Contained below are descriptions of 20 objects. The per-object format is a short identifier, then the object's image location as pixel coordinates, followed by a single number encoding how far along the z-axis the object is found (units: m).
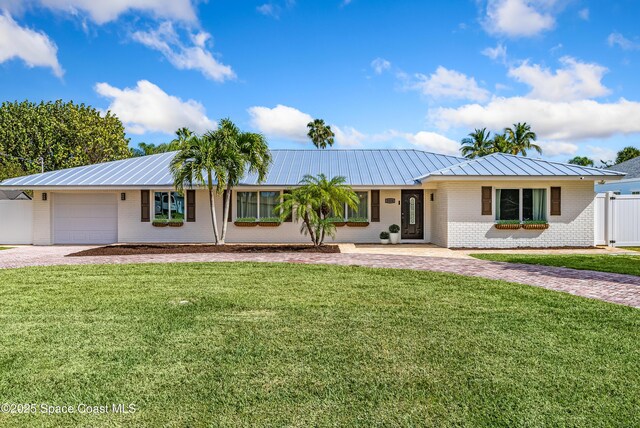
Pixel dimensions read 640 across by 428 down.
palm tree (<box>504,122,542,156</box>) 35.12
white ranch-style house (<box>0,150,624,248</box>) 15.05
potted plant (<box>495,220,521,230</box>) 15.01
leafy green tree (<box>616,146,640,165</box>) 44.54
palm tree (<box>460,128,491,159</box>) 33.31
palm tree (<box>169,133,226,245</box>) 13.98
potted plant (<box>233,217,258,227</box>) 16.97
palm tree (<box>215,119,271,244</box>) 14.17
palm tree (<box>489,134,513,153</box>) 33.38
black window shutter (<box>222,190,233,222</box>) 17.00
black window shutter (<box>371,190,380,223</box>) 16.86
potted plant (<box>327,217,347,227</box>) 16.79
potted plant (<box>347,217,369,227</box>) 16.92
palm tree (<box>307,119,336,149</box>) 44.03
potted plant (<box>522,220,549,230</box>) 15.02
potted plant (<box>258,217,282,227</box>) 16.94
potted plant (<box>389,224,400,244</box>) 16.61
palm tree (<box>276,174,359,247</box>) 13.46
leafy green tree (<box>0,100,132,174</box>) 32.56
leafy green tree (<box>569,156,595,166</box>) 57.31
